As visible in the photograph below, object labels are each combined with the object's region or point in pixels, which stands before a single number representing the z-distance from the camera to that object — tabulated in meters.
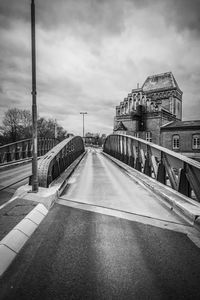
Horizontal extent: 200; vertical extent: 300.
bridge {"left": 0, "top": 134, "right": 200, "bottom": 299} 1.79
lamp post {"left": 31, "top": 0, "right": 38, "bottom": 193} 4.98
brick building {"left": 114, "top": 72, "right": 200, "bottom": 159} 27.20
